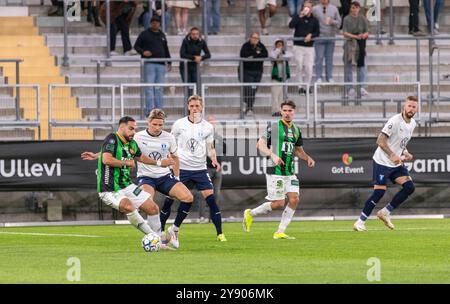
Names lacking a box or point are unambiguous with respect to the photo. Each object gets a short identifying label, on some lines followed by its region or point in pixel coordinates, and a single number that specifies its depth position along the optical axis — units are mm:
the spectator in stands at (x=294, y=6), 38491
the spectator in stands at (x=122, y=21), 37094
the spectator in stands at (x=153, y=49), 34312
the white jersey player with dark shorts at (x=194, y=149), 23969
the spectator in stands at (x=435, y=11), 38844
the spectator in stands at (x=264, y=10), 39031
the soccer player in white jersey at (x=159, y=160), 22031
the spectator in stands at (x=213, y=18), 38781
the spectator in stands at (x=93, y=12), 38281
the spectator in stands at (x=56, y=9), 38375
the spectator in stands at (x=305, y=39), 36062
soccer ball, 20781
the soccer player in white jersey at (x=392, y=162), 25891
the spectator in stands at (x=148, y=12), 37875
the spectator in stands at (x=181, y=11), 38250
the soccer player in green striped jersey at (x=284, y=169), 24062
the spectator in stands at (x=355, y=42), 35969
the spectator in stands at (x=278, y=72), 32594
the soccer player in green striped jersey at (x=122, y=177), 20922
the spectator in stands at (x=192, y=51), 34375
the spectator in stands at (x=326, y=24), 36406
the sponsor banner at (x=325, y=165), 30844
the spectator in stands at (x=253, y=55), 34812
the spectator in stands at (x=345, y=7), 38778
